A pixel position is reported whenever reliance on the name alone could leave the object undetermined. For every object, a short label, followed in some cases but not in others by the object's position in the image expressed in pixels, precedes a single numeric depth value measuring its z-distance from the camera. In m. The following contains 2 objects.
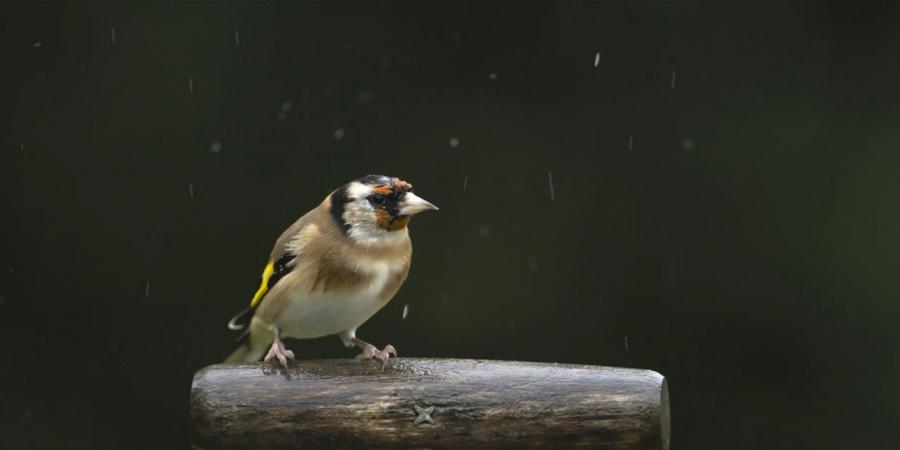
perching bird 7.98
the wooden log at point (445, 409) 6.86
